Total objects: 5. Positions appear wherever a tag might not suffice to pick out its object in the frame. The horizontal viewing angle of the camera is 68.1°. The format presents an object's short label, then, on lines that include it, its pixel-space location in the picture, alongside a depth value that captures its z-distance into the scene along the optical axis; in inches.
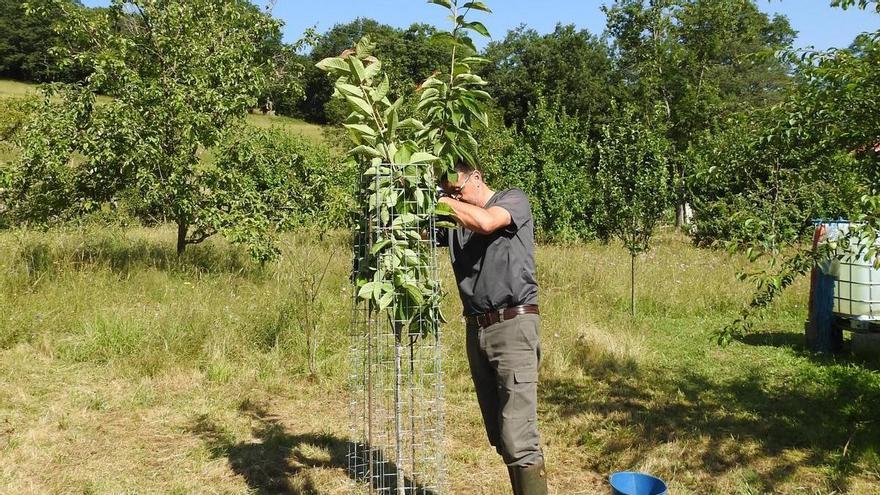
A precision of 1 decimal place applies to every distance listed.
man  128.9
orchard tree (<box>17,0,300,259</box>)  288.7
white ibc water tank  251.8
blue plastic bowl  133.3
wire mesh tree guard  111.4
